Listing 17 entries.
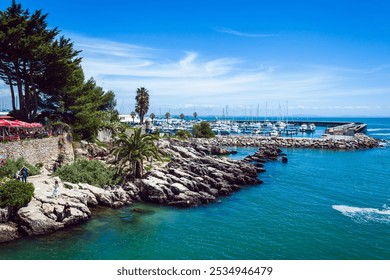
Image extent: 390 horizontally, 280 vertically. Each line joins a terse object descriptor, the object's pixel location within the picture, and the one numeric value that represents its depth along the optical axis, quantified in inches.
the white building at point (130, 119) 4883.4
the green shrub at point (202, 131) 4114.2
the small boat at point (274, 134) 4921.0
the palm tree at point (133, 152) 1514.5
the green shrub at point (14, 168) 1244.5
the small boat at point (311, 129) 5938.0
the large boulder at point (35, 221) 982.4
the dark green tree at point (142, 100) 3501.5
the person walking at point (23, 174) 1157.5
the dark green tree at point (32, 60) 1551.4
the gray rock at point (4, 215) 972.6
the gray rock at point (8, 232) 932.6
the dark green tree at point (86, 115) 1862.7
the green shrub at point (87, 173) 1371.2
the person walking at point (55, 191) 1110.4
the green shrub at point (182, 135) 3570.4
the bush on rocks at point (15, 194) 981.7
